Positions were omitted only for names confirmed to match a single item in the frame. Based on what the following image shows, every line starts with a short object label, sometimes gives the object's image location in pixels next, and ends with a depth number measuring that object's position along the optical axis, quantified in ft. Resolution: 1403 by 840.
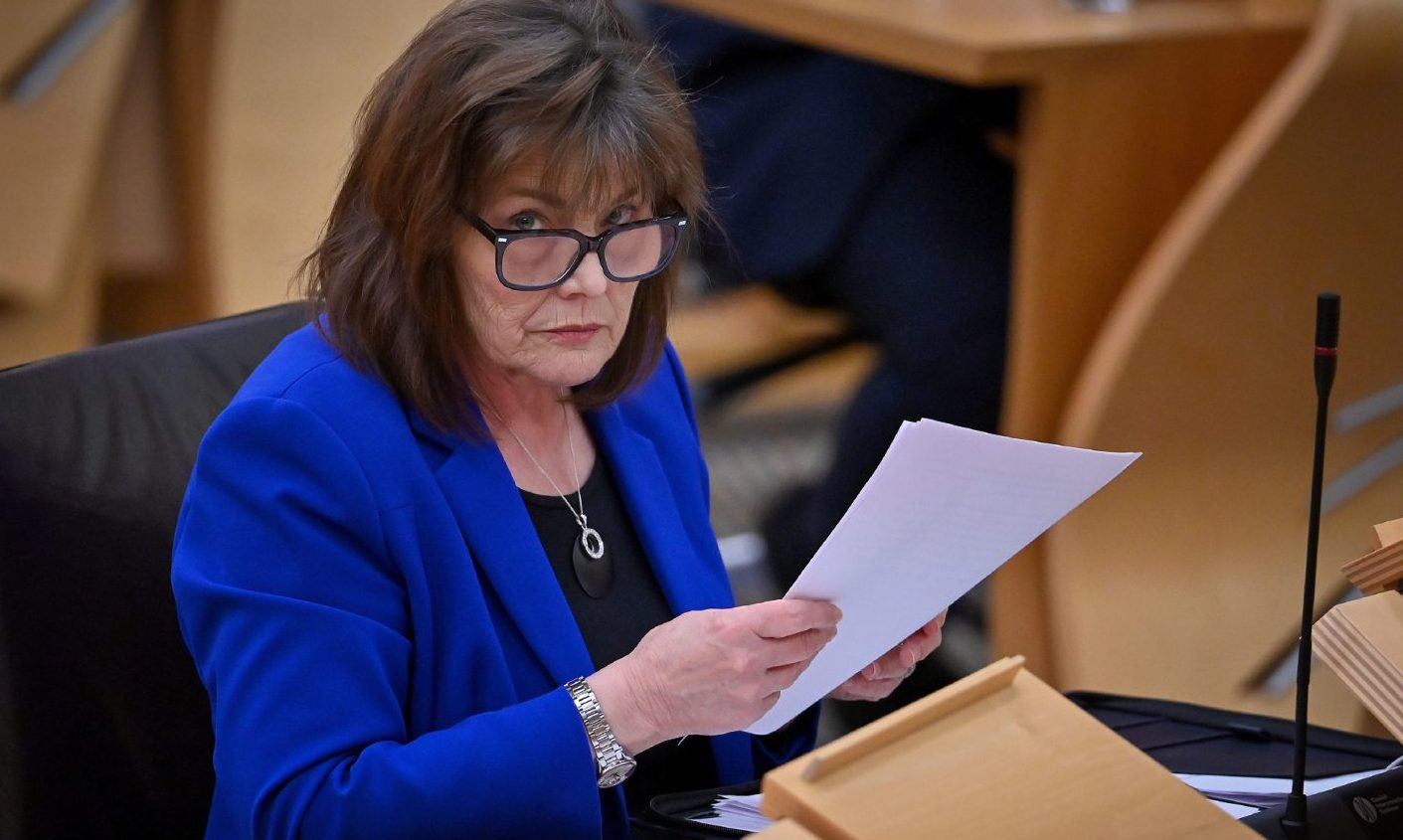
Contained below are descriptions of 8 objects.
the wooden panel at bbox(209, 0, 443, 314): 26.65
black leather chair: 18.44
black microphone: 17.94
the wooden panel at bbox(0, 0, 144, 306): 24.96
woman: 18.10
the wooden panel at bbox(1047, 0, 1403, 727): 21.15
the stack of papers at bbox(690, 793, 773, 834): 18.08
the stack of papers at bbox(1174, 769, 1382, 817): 18.20
